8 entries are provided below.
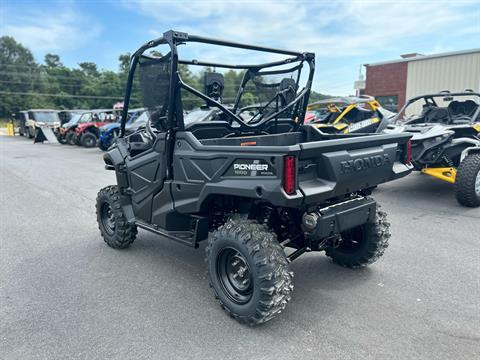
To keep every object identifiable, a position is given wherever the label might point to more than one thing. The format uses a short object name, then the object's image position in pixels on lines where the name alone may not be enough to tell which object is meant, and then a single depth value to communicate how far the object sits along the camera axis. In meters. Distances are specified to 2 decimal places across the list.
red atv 20.03
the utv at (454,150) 6.21
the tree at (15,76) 67.36
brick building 20.28
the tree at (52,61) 92.44
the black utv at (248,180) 2.85
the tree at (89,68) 86.08
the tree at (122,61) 67.89
